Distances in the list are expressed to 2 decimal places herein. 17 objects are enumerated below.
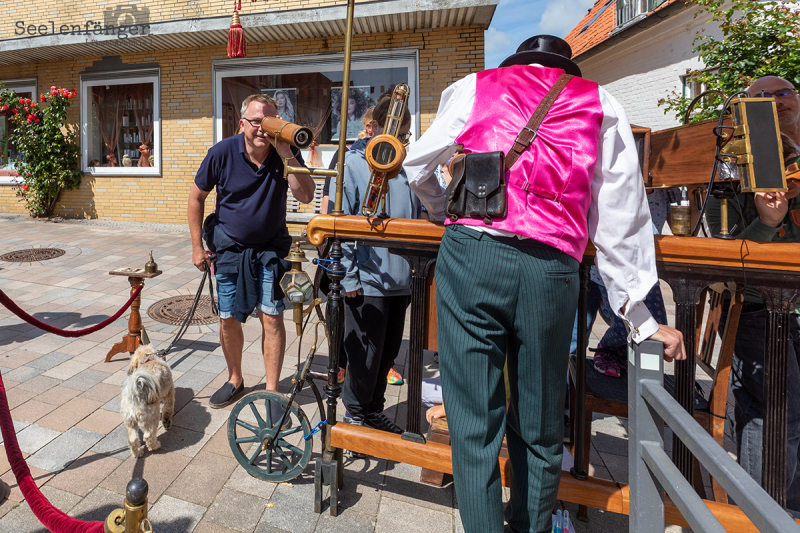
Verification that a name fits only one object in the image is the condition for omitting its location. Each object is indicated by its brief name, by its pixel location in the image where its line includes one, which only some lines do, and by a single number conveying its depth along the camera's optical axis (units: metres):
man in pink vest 1.45
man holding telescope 2.96
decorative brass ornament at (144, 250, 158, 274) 3.36
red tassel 7.45
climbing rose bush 10.48
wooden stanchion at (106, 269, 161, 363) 3.35
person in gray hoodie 2.60
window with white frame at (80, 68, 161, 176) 10.70
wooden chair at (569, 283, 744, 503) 1.86
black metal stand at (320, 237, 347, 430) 2.08
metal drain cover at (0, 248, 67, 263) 7.25
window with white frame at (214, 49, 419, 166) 9.39
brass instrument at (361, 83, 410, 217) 1.93
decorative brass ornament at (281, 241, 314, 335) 2.17
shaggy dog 2.45
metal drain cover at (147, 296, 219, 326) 4.98
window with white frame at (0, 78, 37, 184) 11.29
